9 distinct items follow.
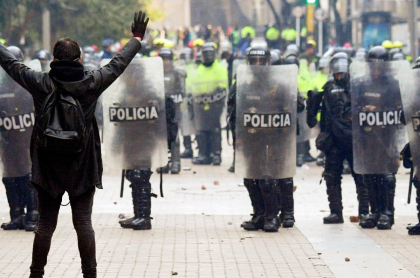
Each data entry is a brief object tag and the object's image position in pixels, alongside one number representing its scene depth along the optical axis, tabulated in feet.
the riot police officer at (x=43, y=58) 91.79
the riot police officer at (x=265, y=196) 63.36
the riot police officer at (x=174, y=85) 100.37
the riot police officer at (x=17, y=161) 61.26
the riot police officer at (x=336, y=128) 65.16
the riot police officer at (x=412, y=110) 59.11
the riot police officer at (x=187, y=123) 107.61
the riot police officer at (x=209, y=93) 106.42
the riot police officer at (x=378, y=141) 63.72
